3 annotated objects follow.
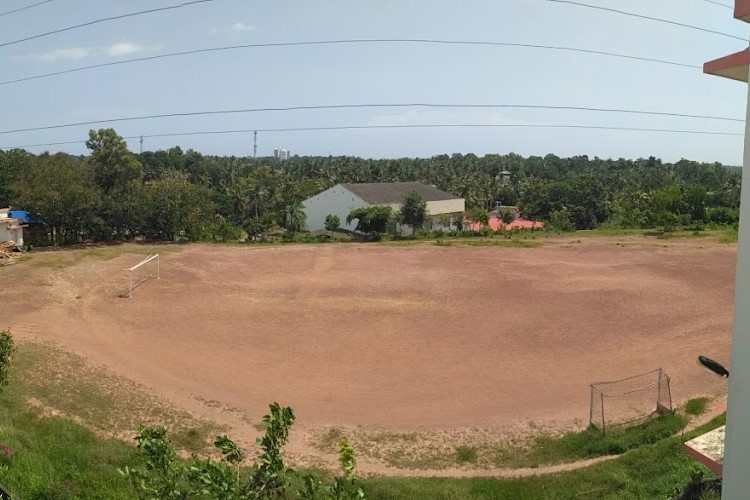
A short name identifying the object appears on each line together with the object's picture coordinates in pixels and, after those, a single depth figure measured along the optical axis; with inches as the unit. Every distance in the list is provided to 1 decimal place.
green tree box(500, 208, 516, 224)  2142.0
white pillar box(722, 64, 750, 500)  159.0
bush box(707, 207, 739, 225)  1840.6
